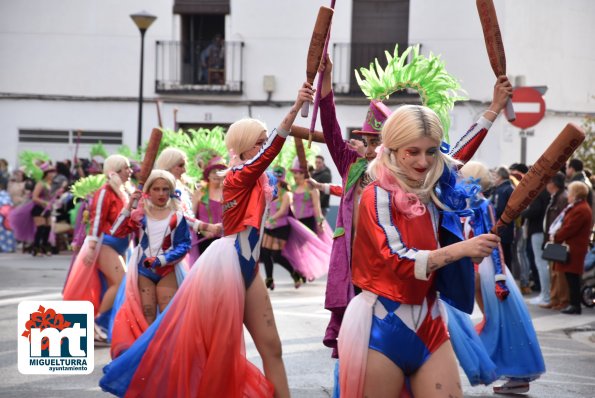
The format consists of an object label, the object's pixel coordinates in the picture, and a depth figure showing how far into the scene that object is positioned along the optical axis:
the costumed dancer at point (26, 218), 21.50
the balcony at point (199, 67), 27.64
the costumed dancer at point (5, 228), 22.25
